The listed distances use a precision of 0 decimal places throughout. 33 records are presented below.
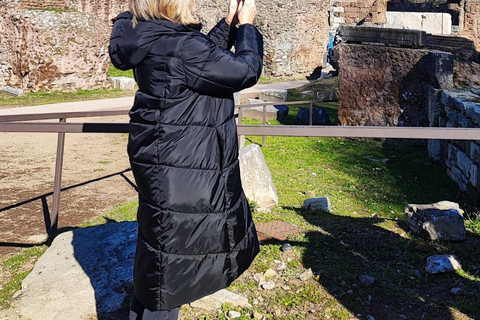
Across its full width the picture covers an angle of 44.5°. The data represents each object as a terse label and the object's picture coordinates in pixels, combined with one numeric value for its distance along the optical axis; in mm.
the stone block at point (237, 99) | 8094
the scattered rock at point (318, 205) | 4746
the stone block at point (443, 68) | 6469
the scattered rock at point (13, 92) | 12153
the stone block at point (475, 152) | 4866
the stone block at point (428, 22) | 17141
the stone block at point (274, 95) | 12164
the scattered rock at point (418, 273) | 3350
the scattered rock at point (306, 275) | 3246
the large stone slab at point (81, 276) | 2816
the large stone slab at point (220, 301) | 2906
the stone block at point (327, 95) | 11195
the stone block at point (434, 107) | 6438
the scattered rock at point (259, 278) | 3216
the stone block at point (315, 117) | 9312
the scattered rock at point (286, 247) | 3640
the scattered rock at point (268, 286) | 3150
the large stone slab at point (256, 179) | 5059
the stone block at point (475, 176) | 4875
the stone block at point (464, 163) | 5180
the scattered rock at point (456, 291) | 3114
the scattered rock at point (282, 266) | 3385
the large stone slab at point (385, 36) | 7336
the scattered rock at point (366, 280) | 3197
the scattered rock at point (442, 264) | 3359
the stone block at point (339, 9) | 19484
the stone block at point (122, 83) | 13680
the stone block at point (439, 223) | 3895
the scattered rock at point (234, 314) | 2824
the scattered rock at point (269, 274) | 3293
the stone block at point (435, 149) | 6510
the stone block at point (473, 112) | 5078
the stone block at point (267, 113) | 9984
